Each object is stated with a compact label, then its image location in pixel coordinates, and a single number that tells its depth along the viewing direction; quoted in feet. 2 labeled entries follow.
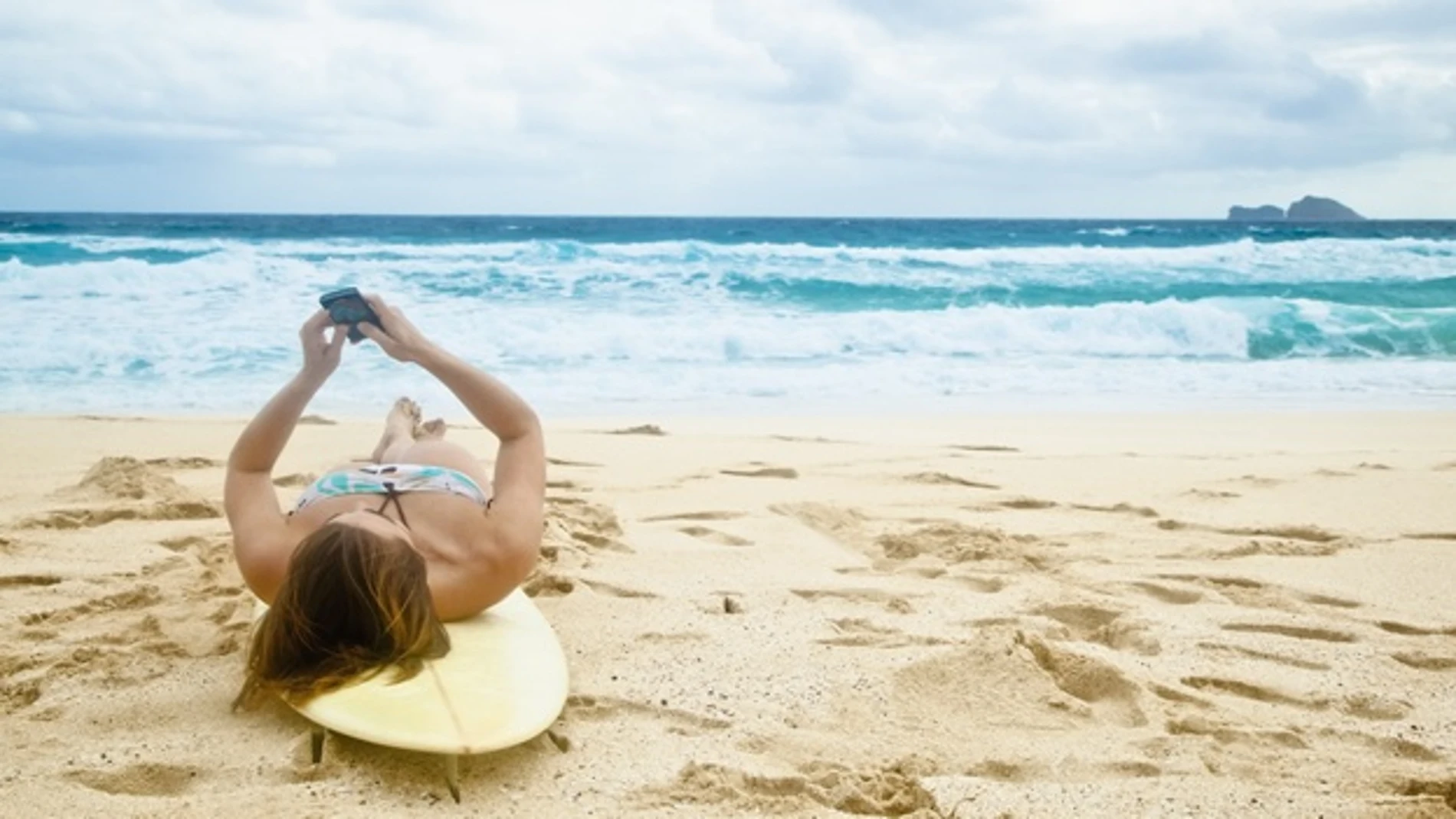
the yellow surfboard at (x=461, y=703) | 8.99
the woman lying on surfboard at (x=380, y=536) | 9.28
